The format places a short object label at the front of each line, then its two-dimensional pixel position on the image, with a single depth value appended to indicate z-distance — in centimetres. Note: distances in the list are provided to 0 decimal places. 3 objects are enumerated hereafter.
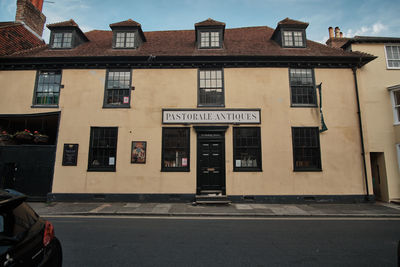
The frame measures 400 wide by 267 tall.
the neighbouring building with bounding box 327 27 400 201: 1141
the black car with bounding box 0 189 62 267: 217
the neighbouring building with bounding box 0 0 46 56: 1291
